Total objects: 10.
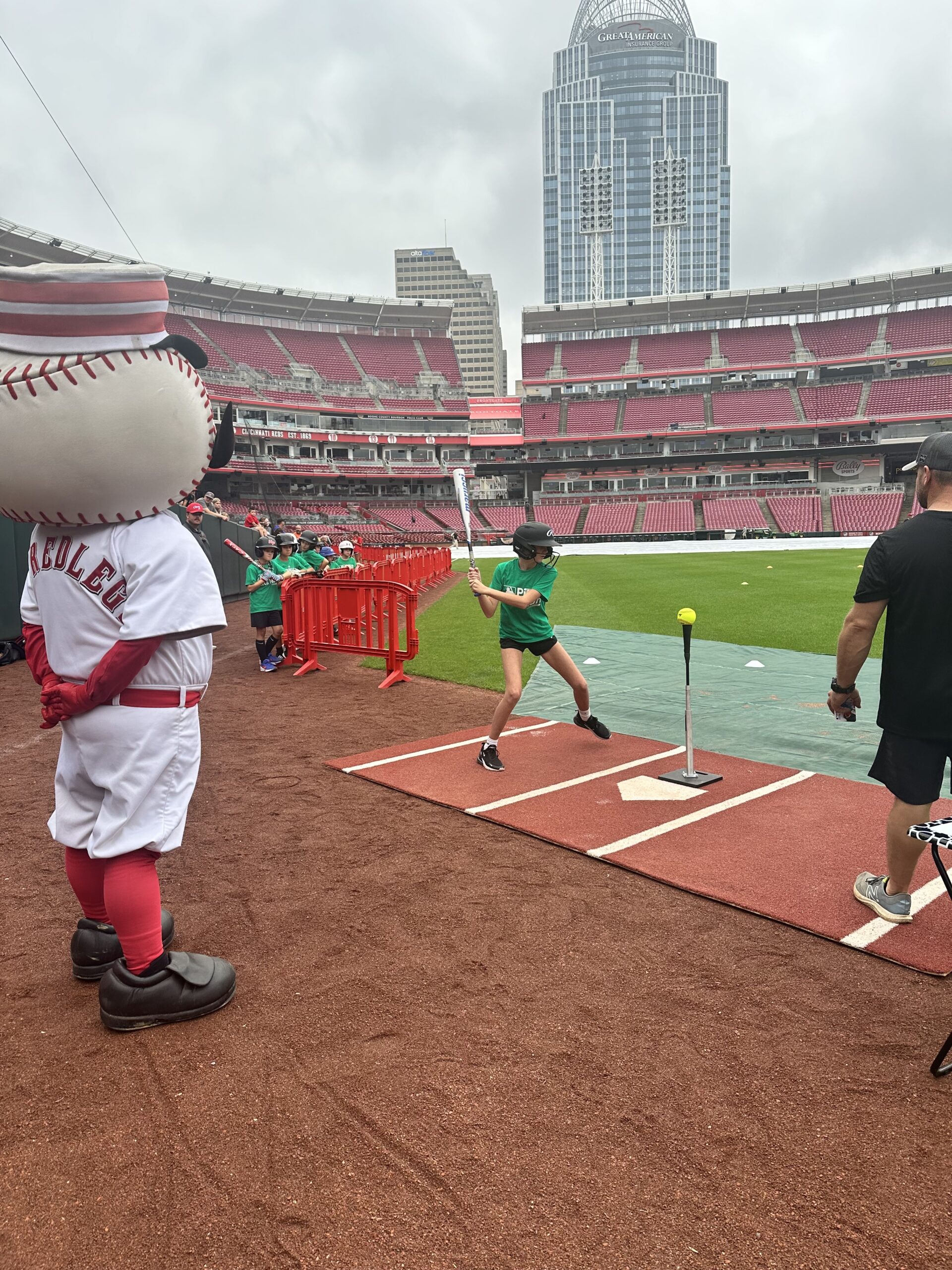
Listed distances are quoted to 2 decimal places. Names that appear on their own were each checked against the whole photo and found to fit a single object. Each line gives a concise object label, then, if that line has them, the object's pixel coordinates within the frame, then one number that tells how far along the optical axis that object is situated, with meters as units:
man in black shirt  3.33
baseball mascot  2.76
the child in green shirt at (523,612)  6.29
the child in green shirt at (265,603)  11.39
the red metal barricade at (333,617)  11.12
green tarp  6.86
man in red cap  9.28
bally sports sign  62.62
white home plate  5.60
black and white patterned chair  2.68
